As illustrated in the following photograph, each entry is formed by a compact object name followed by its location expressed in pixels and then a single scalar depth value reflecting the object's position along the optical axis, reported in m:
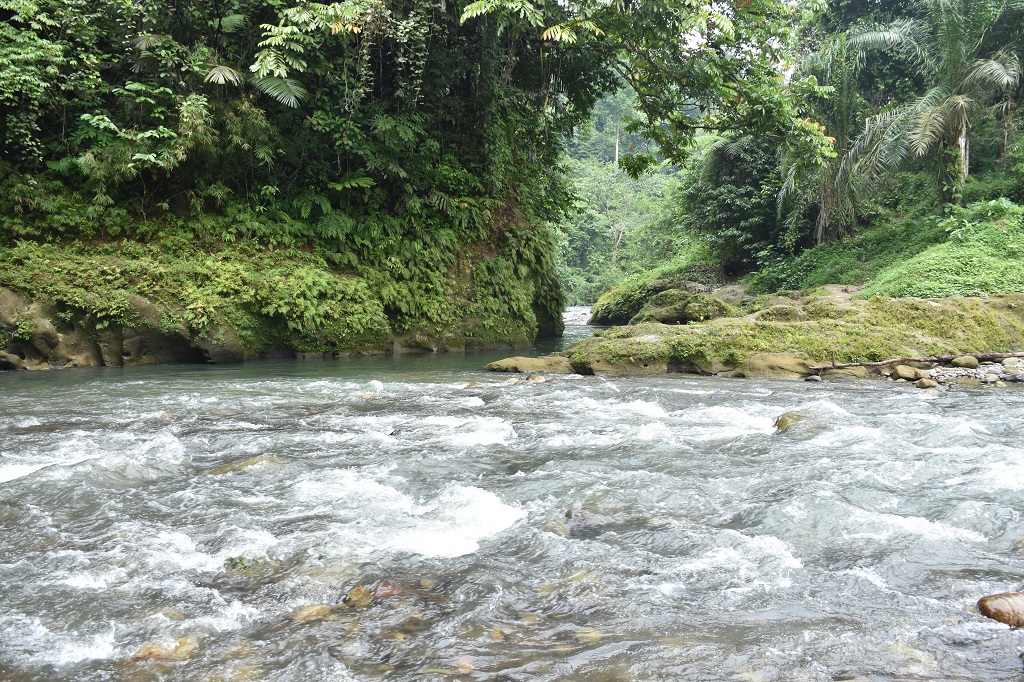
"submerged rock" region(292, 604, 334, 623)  2.85
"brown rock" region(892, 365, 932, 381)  9.42
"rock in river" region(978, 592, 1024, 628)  2.70
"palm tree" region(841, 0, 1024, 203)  17.44
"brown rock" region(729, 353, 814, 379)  9.95
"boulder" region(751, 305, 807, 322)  11.76
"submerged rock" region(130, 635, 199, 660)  2.55
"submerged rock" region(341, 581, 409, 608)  2.99
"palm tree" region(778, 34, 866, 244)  19.95
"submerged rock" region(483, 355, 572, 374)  10.58
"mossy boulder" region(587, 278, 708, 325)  23.16
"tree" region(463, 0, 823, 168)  13.02
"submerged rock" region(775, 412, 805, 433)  6.16
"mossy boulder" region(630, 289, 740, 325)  15.45
